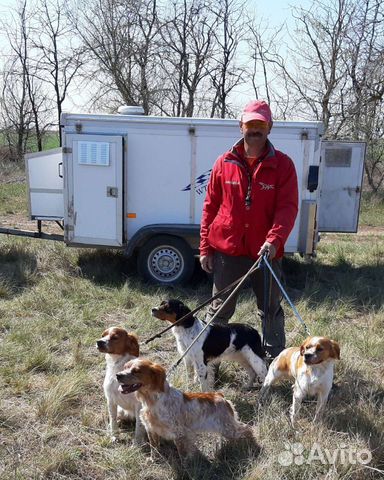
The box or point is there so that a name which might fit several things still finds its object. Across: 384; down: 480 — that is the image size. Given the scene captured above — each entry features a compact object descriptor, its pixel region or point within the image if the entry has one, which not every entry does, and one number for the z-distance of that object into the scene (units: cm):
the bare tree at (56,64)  2223
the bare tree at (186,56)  1980
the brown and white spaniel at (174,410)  281
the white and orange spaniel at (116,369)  325
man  361
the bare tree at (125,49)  1906
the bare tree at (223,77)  2068
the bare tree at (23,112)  2373
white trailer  705
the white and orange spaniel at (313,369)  332
